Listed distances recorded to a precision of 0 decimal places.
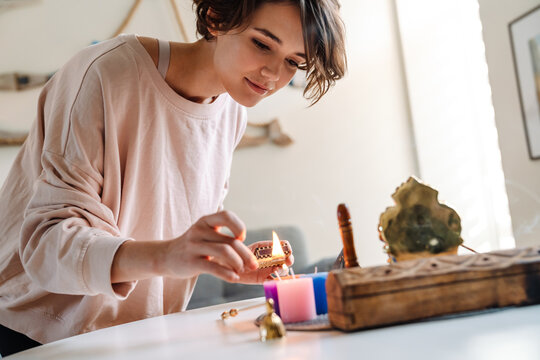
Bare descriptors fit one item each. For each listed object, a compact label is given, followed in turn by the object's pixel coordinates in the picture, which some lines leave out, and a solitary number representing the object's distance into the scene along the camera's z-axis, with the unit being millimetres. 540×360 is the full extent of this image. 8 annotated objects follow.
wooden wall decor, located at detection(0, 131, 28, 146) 2658
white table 501
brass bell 636
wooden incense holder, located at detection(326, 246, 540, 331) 623
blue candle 810
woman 856
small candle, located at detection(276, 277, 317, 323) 746
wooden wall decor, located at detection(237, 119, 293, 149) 3172
